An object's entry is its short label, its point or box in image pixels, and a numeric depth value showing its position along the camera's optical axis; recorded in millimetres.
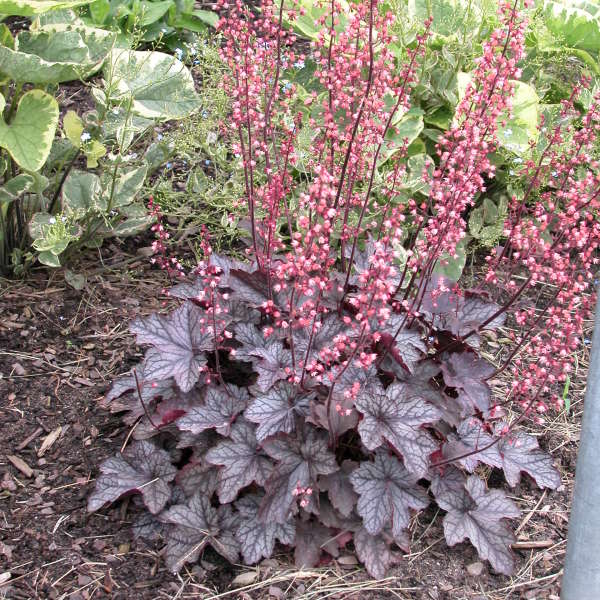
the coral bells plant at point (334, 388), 877
